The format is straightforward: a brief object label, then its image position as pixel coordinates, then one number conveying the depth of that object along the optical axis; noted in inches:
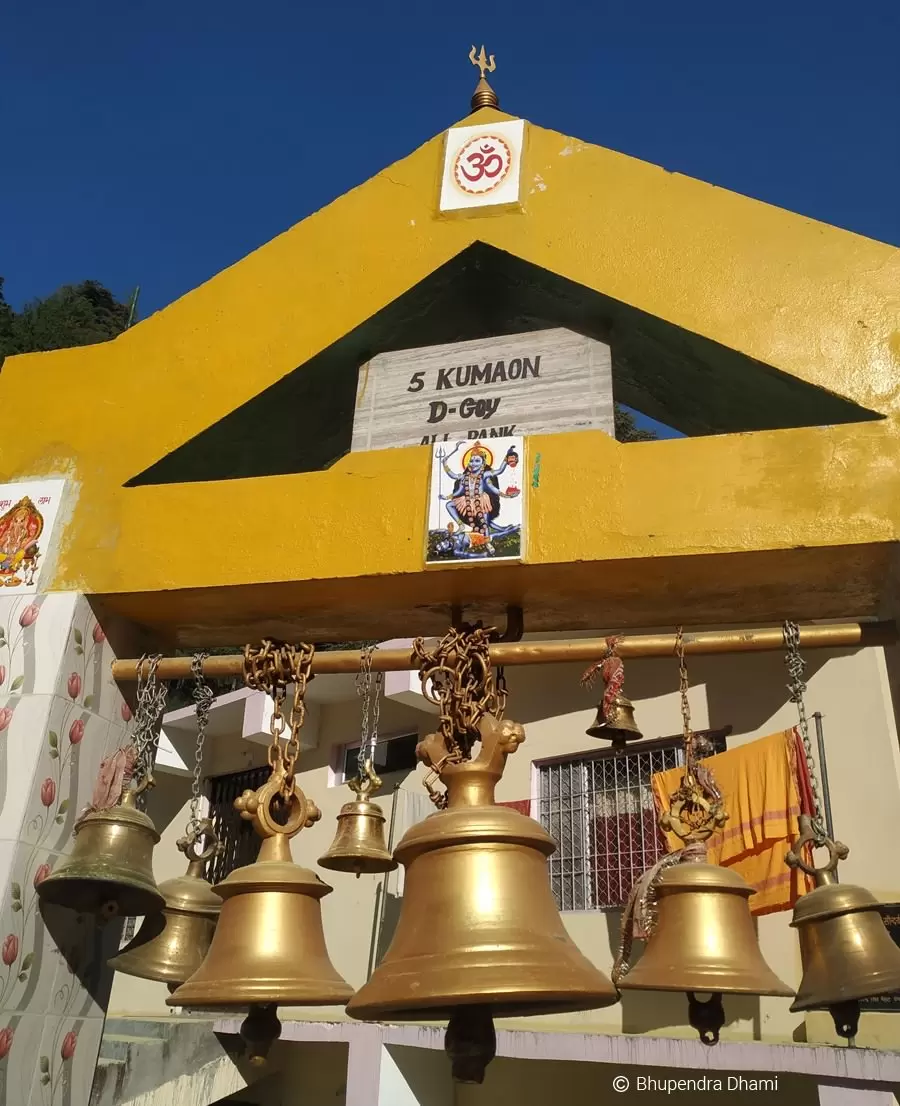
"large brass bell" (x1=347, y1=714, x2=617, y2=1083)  87.9
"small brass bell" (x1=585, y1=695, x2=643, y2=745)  148.4
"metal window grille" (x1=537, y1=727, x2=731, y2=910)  339.6
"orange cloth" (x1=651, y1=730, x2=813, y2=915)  275.4
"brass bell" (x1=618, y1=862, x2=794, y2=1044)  118.1
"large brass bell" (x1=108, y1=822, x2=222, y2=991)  142.9
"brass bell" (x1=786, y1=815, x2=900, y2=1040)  118.5
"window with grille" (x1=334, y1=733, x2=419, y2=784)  438.3
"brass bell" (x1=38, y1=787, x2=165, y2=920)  131.8
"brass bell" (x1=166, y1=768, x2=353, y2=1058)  110.3
